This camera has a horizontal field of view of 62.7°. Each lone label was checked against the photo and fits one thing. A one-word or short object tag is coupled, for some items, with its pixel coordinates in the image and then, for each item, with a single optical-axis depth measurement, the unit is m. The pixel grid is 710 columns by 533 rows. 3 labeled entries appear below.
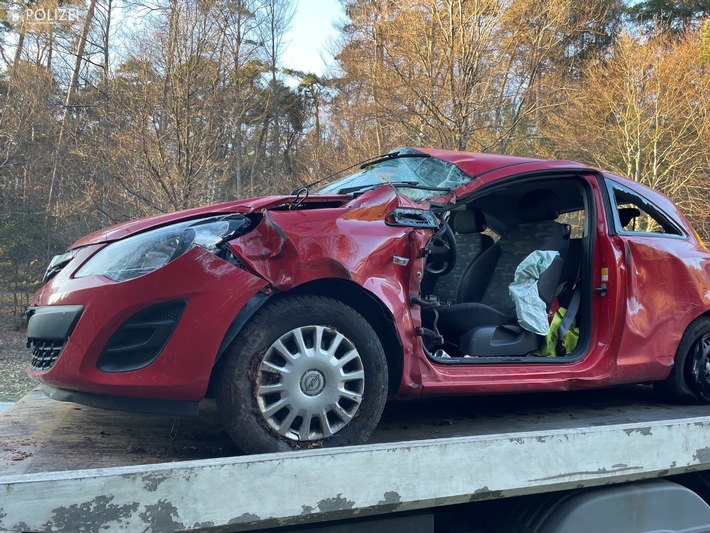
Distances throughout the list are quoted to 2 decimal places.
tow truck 1.58
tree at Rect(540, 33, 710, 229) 15.85
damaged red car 2.06
